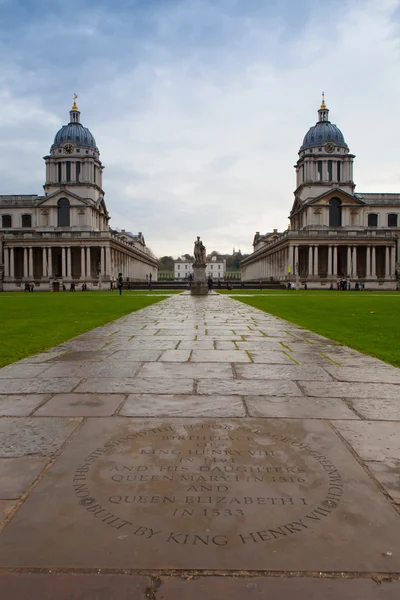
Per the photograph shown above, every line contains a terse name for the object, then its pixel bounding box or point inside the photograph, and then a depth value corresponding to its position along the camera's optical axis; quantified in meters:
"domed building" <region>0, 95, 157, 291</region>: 74.19
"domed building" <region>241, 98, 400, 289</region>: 72.62
